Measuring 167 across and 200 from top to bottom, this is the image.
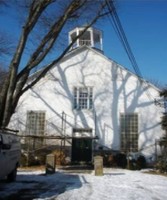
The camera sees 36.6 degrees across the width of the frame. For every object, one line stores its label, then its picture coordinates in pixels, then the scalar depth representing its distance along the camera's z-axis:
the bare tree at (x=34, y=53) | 10.95
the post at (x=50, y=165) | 12.26
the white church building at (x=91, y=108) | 17.89
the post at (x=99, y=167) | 12.09
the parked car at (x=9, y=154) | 7.69
